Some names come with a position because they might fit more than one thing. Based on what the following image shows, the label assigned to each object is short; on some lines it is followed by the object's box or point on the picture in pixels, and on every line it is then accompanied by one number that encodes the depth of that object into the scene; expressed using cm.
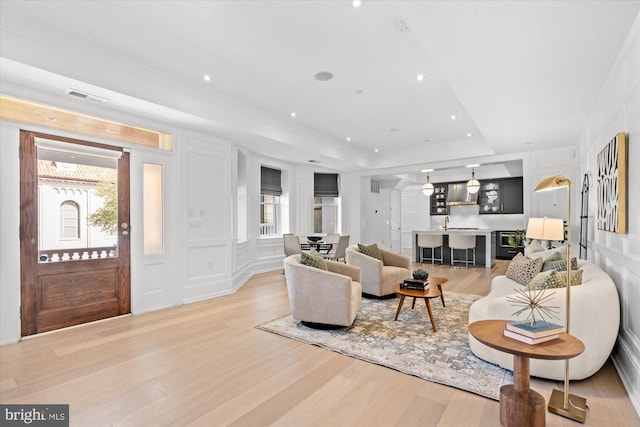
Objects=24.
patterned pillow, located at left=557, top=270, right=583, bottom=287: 269
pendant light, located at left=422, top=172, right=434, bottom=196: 938
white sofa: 231
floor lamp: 203
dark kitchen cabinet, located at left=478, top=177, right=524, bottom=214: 982
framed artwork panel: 254
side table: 180
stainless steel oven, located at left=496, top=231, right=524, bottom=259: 962
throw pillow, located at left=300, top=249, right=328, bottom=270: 380
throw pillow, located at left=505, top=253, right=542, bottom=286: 393
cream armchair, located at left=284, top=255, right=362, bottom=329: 349
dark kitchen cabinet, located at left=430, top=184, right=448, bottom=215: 1111
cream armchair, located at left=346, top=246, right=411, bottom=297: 480
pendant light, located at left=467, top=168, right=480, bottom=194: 873
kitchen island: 807
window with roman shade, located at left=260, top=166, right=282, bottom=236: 781
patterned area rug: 253
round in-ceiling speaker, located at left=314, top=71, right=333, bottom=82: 398
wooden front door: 357
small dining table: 723
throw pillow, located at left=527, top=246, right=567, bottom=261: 384
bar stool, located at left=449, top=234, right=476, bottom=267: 796
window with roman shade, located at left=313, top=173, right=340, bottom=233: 921
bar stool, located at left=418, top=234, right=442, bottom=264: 844
